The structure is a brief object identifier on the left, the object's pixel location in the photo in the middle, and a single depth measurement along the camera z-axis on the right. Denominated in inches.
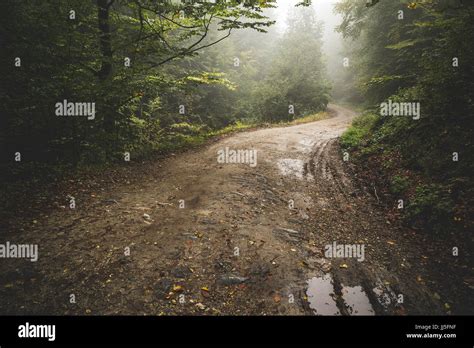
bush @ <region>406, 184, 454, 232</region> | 260.4
